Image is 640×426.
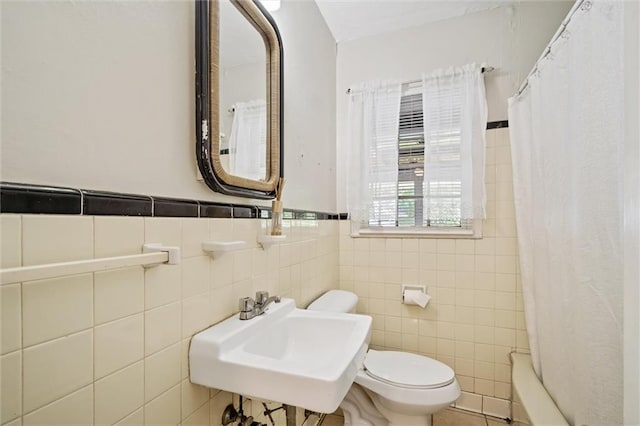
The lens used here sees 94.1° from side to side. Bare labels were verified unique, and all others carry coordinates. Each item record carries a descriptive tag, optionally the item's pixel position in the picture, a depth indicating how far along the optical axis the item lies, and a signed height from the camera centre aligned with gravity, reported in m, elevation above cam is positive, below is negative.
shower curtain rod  0.95 +0.70
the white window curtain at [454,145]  1.85 +0.44
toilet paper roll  1.95 -0.55
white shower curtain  0.85 +0.00
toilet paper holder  2.00 -0.50
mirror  0.91 +0.43
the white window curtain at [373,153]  2.05 +0.43
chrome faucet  1.02 -0.32
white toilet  1.41 -0.85
